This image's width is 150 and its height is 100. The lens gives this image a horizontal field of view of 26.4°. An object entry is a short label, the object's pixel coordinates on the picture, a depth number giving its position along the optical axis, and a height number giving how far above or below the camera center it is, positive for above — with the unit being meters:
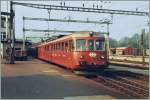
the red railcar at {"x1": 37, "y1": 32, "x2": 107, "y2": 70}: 19.86 -0.13
